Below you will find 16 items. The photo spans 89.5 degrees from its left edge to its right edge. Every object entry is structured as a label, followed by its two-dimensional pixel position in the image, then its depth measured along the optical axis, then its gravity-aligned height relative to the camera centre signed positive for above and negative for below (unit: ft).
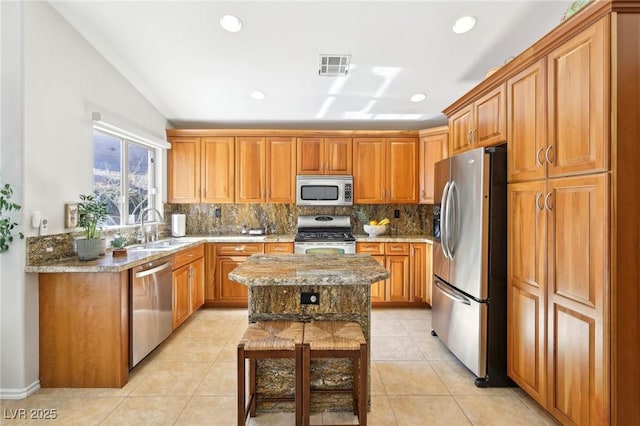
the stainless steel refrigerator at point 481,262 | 7.83 -1.23
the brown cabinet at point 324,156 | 14.52 +2.57
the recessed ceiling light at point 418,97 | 12.77 +4.64
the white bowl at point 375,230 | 14.32 -0.76
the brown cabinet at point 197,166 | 14.51 +2.12
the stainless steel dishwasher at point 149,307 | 8.22 -2.63
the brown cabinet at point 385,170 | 14.52 +1.94
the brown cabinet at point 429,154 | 13.67 +2.56
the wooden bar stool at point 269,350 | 5.37 -2.28
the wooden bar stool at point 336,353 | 5.40 -2.36
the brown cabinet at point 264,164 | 14.53 +2.21
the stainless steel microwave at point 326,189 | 14.42 +1.07
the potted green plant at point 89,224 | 8.13 -0.29
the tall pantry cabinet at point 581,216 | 5.02 -0.06
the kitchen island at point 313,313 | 6.62 -2.07
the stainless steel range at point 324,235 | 13.48 -1.00
